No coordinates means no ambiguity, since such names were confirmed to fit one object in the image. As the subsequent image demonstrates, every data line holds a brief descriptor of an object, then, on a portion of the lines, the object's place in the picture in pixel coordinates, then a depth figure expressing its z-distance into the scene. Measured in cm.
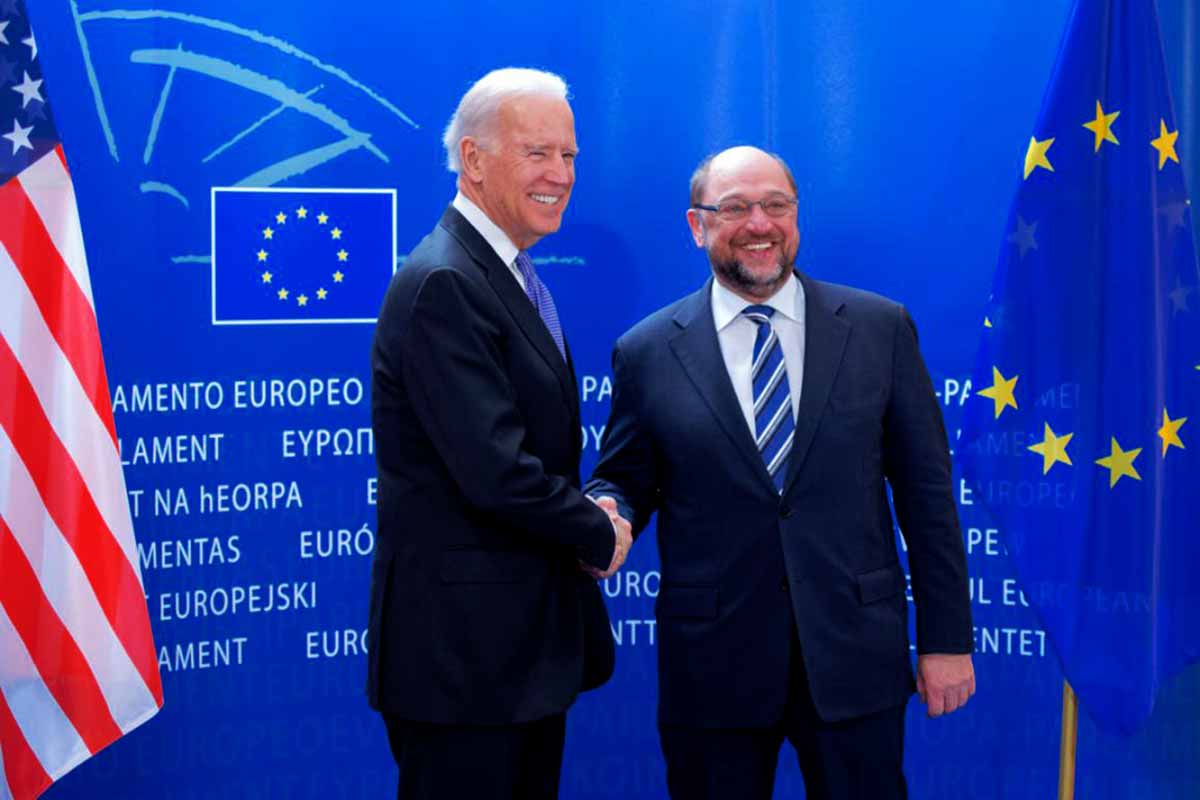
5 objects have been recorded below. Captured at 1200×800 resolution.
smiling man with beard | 241
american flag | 249
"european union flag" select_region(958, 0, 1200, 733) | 278
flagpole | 294
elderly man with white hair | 217
